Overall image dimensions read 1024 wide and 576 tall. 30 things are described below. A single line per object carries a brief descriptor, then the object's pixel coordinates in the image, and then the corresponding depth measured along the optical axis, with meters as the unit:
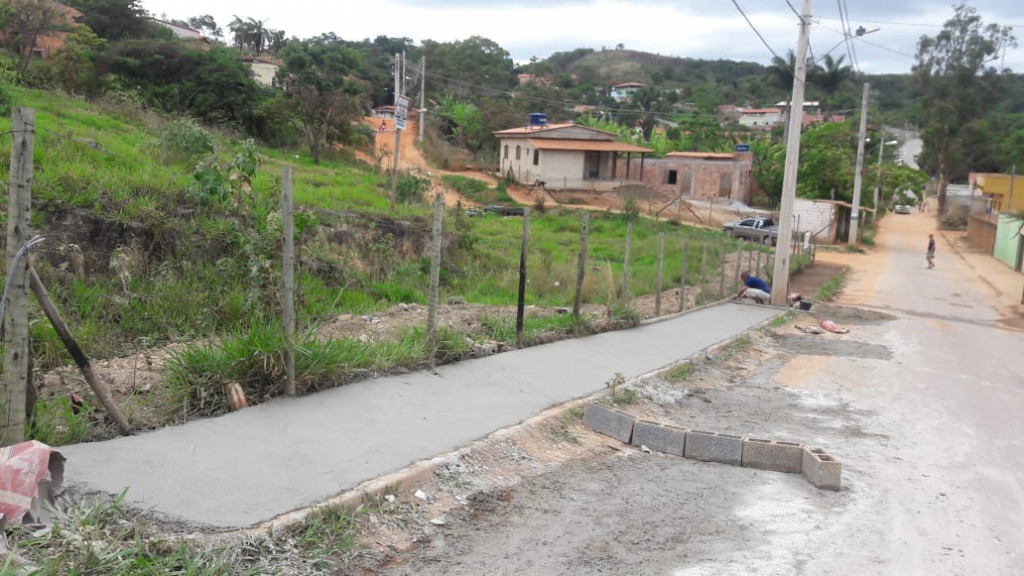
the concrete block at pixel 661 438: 7.48
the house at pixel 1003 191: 56.06
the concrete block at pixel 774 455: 7.16
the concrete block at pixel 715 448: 7.30
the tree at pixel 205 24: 88.62
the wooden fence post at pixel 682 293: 15.60
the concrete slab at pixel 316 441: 4.89
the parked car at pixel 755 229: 39.73
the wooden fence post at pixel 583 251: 11.29
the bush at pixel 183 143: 15.18
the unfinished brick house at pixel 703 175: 52.88
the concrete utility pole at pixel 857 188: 40.21
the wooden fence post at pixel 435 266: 8.62
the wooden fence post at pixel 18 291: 4.86
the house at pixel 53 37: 30.97
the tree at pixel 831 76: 70.00
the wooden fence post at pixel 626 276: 12.50
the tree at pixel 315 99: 34.88
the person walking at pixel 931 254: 37.09
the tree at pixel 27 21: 27.36
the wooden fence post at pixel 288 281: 6.85
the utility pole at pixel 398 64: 32.30
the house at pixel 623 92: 97.49
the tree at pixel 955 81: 70.75
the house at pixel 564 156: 49.03
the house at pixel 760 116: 110.19
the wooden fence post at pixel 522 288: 10.05
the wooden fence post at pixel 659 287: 14.30
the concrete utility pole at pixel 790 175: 19.73
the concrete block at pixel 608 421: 7.73
